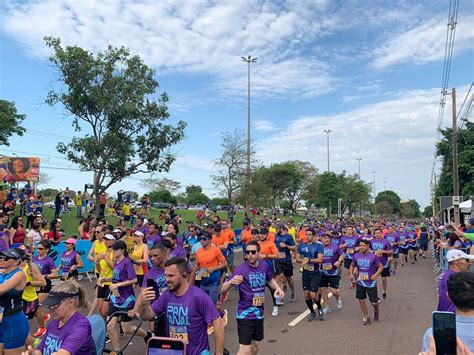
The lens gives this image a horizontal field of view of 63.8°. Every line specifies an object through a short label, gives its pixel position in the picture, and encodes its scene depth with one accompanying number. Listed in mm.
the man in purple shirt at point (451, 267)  4578
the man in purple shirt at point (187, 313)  3543
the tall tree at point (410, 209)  127562
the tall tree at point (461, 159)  31031
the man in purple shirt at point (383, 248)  10578
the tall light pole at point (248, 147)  27000
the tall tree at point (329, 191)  55594
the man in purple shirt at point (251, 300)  5070
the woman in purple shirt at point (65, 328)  3014
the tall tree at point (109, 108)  16078
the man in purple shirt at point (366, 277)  8047
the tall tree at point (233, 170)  27469
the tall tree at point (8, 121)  28531
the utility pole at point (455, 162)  22656
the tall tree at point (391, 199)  118550
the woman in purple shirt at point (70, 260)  8401
